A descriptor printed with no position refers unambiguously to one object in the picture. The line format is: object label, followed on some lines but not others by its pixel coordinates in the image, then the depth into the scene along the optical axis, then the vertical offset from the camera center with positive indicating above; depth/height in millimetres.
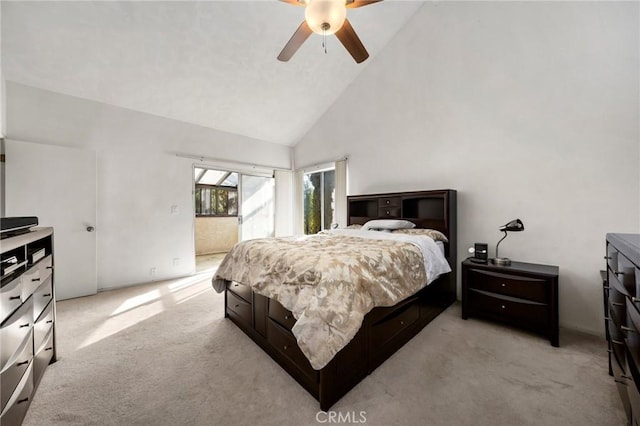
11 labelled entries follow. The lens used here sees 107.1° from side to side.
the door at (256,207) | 5047 +114
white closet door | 2814 +186
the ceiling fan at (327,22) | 1670 +1476
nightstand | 2049 -810
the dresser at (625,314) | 933 -502
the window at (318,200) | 4918 +246
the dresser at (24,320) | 1087 -595
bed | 1361 -697
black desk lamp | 2246 -185
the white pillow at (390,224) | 3041 -178
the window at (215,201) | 6453 +327
